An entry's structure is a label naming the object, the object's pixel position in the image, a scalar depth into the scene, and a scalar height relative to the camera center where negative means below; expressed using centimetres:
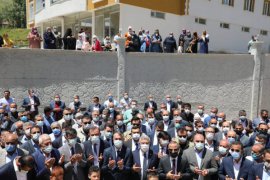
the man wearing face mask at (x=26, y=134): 631 -163
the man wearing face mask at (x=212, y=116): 914 -178
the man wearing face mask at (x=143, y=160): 561 -185
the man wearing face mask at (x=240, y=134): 692 -175
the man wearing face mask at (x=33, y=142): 572 -164
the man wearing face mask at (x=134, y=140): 601 -161
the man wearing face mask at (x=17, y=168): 421 -152
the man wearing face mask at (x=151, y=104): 1167 -188
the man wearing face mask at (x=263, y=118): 912 -180
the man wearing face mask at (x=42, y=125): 725 -166
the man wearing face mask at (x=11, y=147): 488 -144
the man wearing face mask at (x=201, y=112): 971 -176
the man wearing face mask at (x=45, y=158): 468 -162
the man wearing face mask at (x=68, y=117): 777 -161
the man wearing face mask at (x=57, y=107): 939 -175
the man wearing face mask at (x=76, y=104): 1049 -175
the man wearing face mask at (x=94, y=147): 571 -170
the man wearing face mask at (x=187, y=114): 991 -187
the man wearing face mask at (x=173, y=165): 532 -184
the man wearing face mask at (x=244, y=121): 820 -179
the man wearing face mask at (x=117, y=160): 552 -182
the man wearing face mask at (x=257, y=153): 557 -167
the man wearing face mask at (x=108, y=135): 615 -160
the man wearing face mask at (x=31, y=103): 1029 -173
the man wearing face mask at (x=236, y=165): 531 -178
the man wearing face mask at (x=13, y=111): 894 -170
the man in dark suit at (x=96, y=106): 1016 -176
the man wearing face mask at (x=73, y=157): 531 -173
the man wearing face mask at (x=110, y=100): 1096 -173
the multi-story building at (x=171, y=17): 1903 +216
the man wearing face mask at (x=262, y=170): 509 -180
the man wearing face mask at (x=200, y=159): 554 -178
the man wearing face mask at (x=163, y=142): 603 -164
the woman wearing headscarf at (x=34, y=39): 1334 +32
